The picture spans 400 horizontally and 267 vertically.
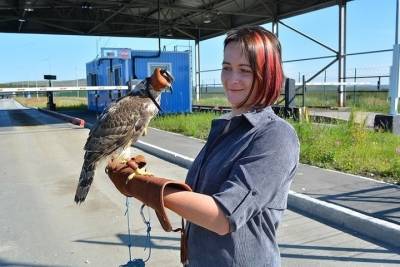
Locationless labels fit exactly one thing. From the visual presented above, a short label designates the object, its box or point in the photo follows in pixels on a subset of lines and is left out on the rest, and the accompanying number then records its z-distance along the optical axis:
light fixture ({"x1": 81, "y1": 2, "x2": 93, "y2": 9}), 24.98
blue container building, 22.23
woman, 1.47
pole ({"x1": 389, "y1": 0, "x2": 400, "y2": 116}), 10.56
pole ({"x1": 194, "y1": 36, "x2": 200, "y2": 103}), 35.94
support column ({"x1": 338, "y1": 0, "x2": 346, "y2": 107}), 23.62
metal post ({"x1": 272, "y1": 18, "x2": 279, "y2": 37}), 27.39
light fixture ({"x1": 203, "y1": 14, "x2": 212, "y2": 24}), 30.73
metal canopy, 25.41
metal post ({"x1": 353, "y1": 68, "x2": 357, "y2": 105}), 24.12
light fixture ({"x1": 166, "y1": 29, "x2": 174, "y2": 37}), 34.95
